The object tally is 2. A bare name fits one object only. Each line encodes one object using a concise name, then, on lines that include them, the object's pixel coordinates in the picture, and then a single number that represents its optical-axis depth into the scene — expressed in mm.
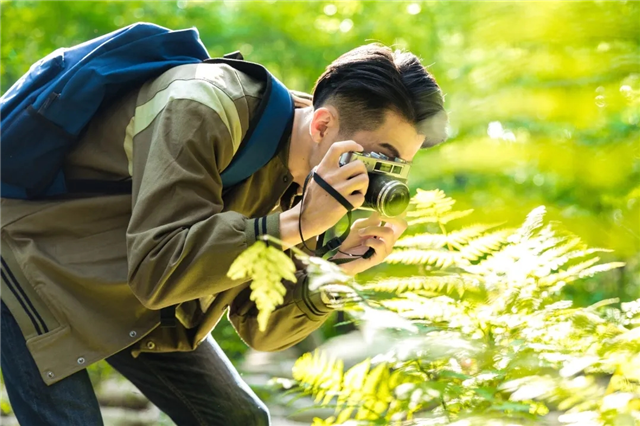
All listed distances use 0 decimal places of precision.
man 3424
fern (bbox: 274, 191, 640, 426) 3110
